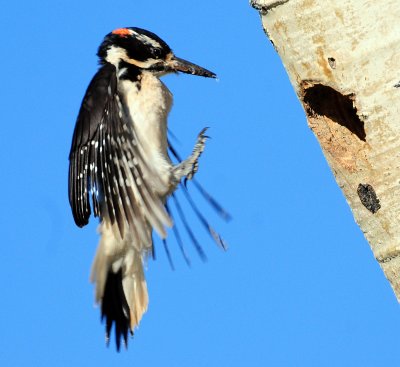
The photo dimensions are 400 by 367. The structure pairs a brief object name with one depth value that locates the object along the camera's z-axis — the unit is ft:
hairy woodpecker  23.21
